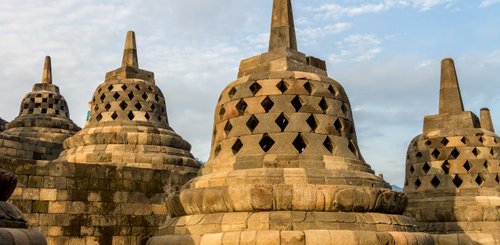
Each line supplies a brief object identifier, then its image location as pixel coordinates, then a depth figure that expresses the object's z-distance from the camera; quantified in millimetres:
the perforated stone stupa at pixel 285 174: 8242
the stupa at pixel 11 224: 5418
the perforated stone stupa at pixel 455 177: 15531
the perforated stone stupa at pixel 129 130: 16281
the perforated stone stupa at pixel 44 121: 21656
